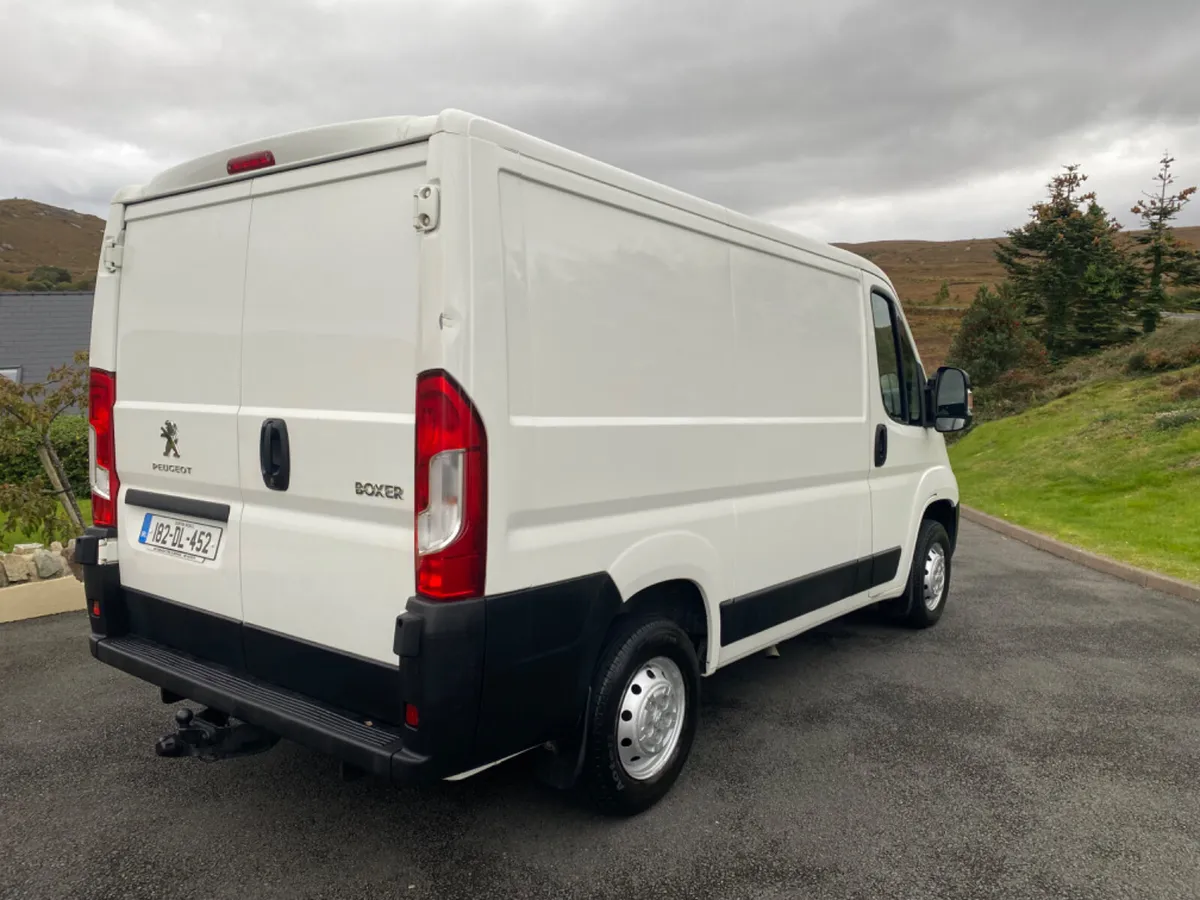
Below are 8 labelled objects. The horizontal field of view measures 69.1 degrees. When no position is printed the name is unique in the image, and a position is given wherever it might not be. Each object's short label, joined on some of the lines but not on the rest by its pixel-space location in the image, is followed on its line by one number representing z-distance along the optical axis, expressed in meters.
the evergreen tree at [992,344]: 26.84
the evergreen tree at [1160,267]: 29.80
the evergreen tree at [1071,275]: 30.33
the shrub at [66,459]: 9.61
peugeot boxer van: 2.65
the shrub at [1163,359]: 20.28
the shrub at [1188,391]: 16.75
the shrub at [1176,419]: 14.48
